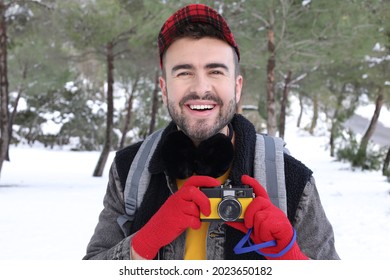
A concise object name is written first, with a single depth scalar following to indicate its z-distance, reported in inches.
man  53.7
